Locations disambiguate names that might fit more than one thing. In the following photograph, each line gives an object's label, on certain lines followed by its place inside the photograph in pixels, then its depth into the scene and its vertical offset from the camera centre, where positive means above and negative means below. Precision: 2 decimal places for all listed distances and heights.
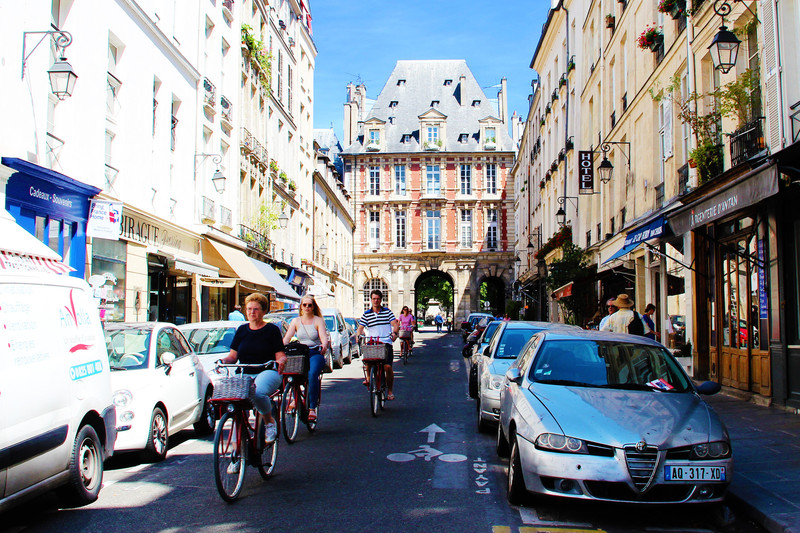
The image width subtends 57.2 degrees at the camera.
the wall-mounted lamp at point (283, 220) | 31.50 +3.91
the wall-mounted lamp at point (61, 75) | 12.63 +4.10
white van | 4.81 -0.59
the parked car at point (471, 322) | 33.97 -0.69
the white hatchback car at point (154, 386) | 7.54 -0.85
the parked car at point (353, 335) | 24.78 -0.88
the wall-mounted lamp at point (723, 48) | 11.20 +4.00
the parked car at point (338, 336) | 20.69 -0.80
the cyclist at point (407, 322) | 24.42 -0.48
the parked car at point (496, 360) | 9.18 -0.74
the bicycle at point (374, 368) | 10.86 -0.90
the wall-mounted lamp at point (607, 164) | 21.11 +4.11
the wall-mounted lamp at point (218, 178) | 23.08 +4.12
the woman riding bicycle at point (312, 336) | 9.20 -0.34
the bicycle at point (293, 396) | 8.61 -1.04
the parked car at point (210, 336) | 12.55 -0.46
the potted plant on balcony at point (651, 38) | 18.11 +6.70
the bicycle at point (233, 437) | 5.81 -1.06
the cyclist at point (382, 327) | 11.84 -0.30
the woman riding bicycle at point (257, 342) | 7.07 -0.32
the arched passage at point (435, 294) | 90.62 +1.89
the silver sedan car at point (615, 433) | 5.16 -0.92
